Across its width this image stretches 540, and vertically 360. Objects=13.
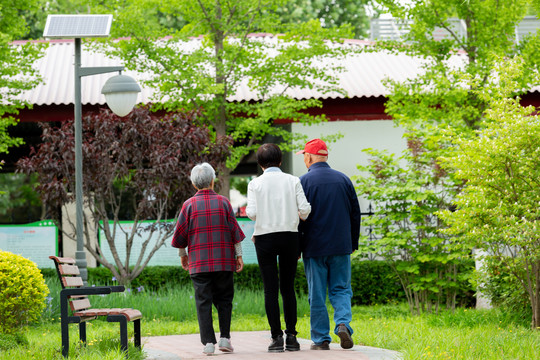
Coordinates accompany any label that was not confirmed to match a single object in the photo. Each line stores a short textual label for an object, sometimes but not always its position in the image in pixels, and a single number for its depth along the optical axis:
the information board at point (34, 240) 28.62
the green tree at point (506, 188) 15.39
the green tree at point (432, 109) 21.77
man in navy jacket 13.37
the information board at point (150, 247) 28.70
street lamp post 17.89
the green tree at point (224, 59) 25.00
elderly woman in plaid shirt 13.38
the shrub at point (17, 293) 16.33
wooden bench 12.52
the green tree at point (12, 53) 24.33
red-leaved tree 23.73
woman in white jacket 13.27
